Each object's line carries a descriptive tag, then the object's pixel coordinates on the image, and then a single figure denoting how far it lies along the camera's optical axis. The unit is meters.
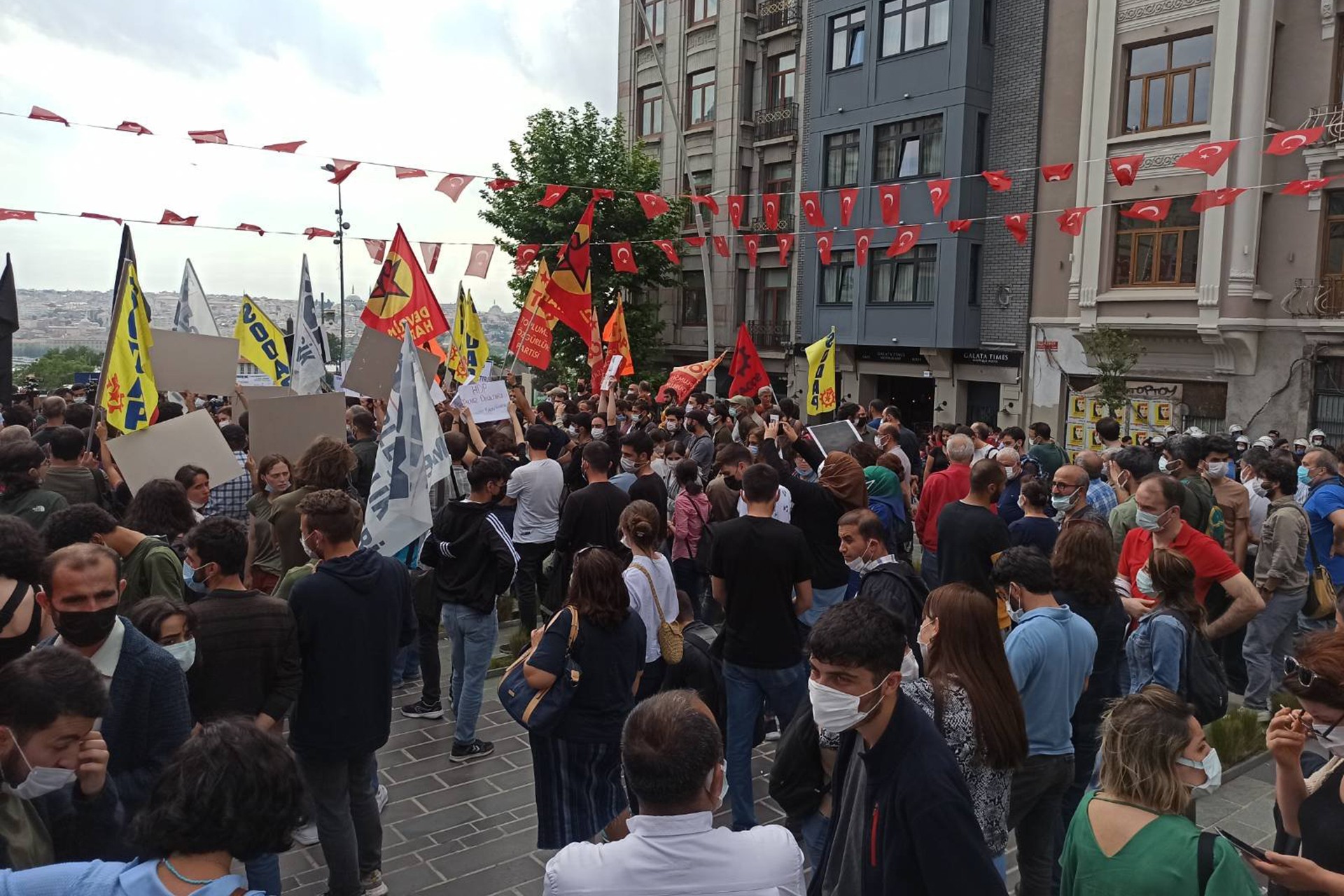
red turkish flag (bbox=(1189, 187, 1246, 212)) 14.84
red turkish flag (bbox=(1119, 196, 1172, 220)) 15.52
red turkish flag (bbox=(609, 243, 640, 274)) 20.22
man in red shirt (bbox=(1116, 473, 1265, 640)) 5.61
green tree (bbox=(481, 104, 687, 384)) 29.69
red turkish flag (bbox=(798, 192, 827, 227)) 17.59
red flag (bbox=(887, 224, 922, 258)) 18.22
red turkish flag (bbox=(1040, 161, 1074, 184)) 15.30
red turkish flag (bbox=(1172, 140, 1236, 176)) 12.98
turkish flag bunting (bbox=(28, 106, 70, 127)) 11.95
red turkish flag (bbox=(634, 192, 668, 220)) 16.81
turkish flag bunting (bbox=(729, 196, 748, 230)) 18.41
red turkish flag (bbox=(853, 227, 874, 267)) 21.19
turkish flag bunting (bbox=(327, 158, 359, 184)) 14.29
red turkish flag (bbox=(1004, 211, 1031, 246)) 18.19
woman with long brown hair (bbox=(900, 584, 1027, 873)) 3.43
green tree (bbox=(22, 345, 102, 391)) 48.27
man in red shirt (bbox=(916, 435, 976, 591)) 8.45
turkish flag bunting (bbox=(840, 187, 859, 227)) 18.42
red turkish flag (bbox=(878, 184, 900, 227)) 16.25
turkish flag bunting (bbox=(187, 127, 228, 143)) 12.76
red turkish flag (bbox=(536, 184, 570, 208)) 16.31
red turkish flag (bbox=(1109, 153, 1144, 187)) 14.06
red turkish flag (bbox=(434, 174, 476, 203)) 15.10
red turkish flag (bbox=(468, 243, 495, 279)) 17.62
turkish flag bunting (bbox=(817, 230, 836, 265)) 20.81
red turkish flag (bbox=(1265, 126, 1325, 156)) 12.27
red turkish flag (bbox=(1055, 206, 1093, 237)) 17.92
